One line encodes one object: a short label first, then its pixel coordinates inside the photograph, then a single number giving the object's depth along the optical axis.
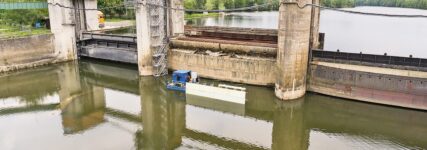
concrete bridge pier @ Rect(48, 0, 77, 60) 29.30
